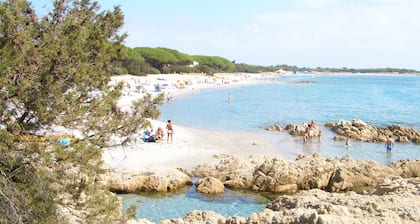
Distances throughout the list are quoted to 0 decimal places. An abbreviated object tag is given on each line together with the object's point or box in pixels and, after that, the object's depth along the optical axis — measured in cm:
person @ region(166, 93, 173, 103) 5169
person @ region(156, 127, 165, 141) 2347
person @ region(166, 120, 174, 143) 2340
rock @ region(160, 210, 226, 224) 944
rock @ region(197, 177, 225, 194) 1503
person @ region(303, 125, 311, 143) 2805
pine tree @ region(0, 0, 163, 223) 591
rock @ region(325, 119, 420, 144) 2992
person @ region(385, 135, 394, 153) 2547
